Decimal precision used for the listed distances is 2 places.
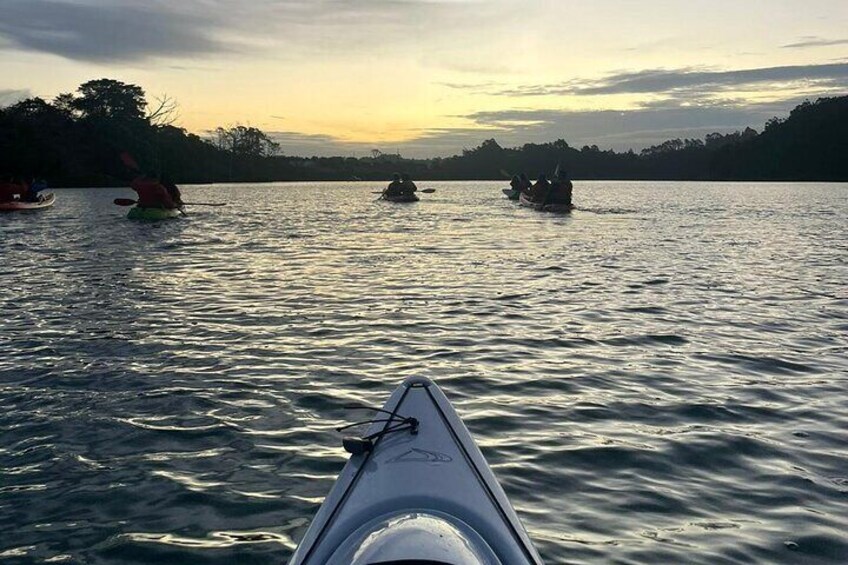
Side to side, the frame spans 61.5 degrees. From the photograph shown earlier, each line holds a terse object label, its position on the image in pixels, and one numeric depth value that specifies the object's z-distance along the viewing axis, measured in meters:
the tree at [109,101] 113.19
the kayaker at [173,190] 33.47
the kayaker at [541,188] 39.59
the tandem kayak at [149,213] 31.61
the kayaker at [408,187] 48.29
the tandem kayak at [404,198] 48.56
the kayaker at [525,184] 47.20
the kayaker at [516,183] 52.02
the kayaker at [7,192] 34.44
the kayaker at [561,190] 37.81
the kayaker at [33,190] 36.83
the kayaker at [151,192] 31.36
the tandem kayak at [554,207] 39.34
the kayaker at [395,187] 48.75
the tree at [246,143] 170.50
